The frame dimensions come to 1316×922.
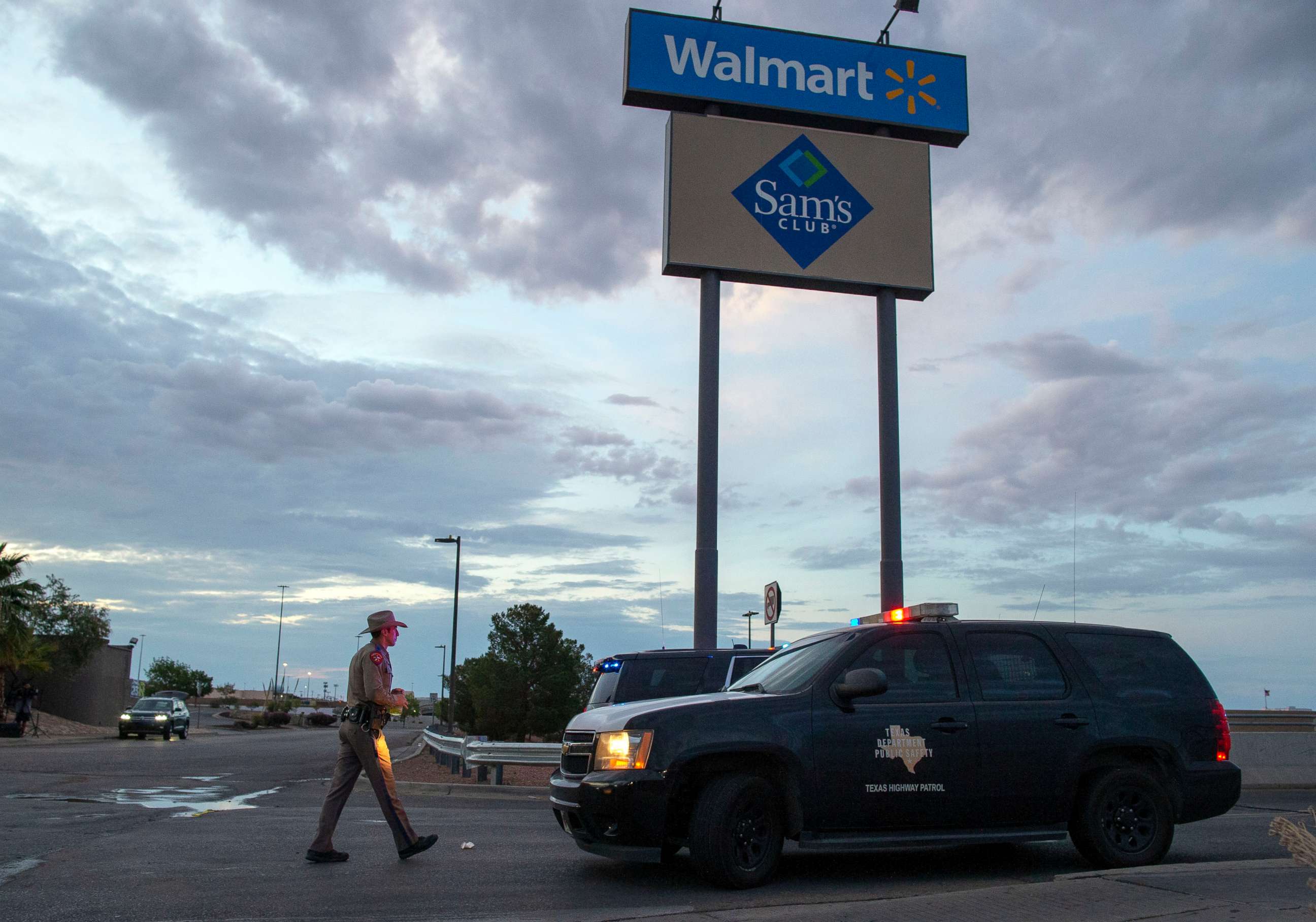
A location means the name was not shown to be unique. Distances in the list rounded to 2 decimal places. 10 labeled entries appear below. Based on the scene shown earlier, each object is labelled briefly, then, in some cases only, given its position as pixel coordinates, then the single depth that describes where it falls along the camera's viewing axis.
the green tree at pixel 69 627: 50.47
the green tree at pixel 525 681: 39.44
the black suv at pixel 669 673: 11.86
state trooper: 7.98
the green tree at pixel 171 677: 121.88
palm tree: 39.62
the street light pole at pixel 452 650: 40.03
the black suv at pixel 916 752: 6.96
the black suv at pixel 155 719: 38.97
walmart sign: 21.08
